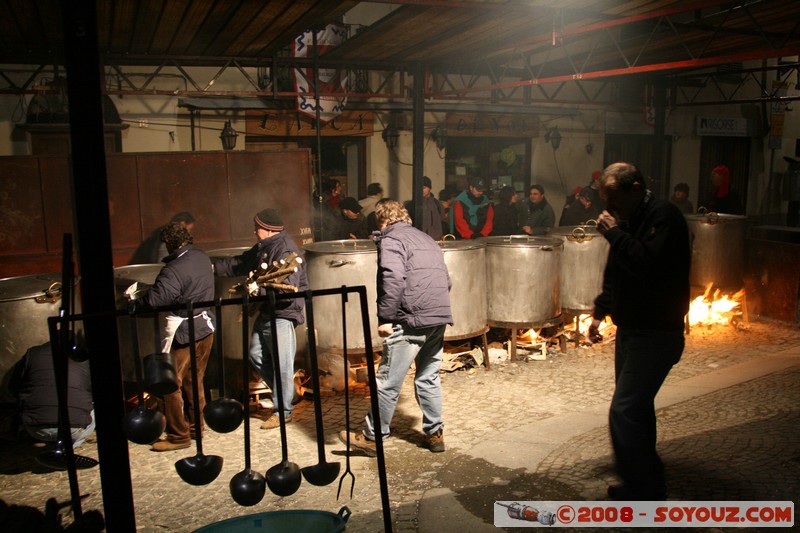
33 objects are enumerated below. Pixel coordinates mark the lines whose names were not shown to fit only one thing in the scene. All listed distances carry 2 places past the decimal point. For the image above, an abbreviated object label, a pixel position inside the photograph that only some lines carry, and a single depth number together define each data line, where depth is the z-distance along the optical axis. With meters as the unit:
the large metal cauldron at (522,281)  7.96
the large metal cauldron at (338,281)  6.92
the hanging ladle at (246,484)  2.91
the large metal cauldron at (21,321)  5.52
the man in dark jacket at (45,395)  4.83
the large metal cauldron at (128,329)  6.02
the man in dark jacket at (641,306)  3.92
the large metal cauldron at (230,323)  6.54
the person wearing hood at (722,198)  11.81
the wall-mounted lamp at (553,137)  17.44
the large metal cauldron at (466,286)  7.45
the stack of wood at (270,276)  4.11
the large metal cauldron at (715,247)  9.77
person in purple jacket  5.17
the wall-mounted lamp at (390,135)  15.40
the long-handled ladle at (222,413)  2.89
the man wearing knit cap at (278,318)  5.93
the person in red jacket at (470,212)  12.11
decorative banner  13.00
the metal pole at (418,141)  10.88
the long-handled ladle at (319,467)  3.03
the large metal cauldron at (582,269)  8.61
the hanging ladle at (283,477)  2.90
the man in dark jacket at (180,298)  5.40
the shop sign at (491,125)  16.48
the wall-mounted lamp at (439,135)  16.11
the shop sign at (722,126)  20.50
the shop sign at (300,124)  14.29
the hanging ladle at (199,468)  2.91
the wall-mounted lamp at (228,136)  13.54
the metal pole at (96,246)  2.48
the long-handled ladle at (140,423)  2.66
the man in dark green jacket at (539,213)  11.62
